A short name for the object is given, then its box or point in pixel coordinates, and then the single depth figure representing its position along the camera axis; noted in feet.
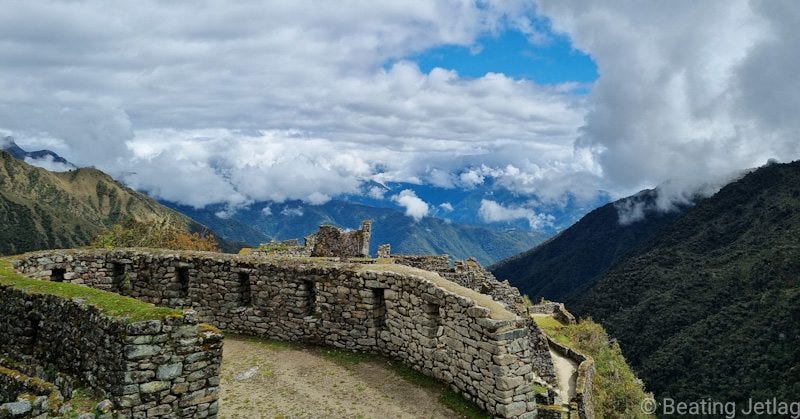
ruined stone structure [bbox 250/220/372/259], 107.76
